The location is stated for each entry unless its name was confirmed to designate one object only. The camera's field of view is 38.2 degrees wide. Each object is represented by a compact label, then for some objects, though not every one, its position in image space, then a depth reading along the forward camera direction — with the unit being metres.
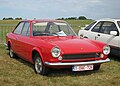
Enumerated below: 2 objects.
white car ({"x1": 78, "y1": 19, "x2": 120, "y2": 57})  6.12
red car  4.29
